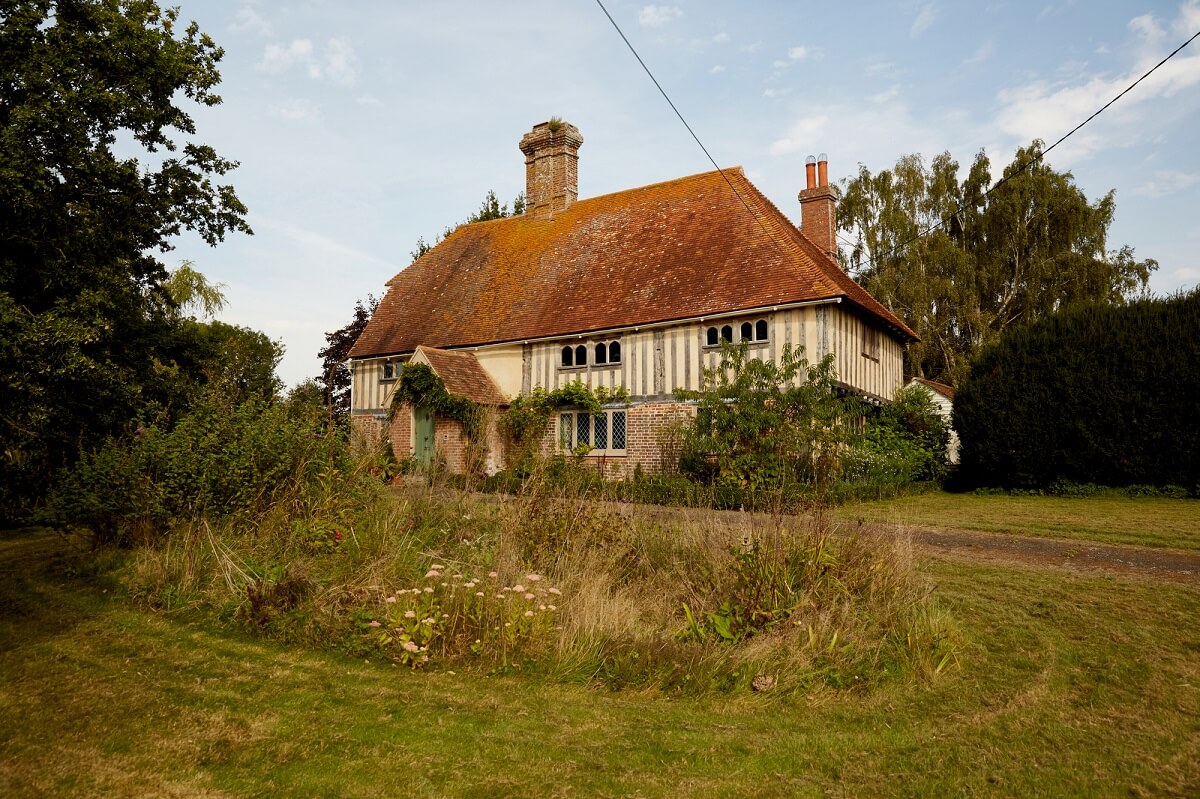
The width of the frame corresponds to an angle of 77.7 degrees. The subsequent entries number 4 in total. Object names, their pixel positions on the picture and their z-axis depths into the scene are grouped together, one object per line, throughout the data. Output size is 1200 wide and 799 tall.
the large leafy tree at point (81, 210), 10.29
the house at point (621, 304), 16.56
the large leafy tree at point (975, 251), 26.81
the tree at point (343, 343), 29.17
